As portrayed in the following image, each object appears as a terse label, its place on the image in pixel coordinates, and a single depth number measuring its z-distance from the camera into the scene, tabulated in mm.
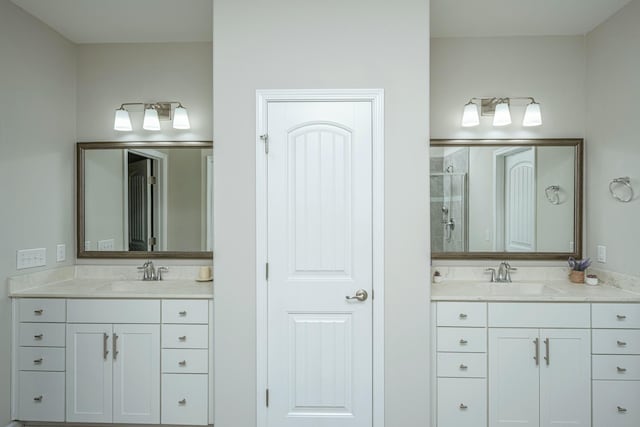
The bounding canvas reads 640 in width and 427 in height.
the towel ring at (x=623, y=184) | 2482
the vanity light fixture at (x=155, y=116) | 2934
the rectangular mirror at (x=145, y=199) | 2969
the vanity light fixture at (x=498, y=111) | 2834
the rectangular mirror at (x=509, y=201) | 2887
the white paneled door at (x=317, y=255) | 2270
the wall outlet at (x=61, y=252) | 2861
